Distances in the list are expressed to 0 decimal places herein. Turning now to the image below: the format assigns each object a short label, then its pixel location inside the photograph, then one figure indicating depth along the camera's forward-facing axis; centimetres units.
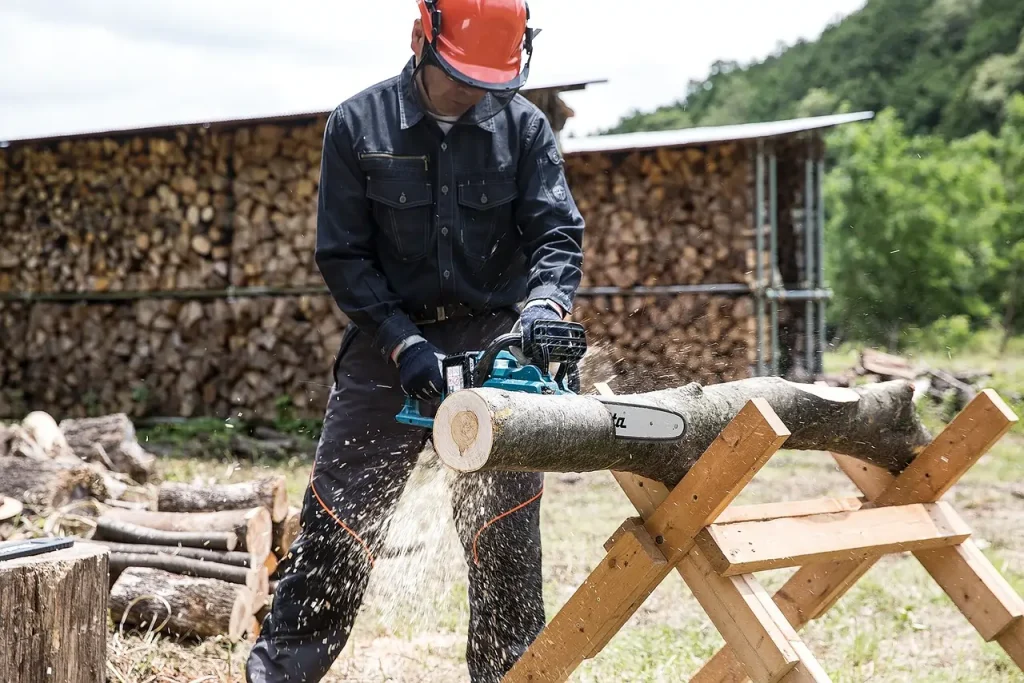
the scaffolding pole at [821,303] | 932
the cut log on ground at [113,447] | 543
